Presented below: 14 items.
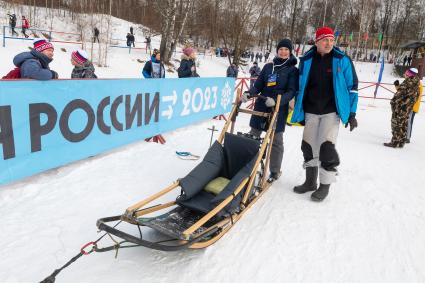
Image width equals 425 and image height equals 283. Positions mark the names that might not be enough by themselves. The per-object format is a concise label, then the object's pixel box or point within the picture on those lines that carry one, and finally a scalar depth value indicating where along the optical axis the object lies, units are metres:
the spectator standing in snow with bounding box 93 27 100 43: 19.50
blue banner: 3.38
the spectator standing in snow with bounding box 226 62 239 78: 11.81
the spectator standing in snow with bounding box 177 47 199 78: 7.56
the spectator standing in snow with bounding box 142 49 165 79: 6.85
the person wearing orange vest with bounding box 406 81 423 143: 6.83
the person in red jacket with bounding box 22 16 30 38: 17.78
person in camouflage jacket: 6.50
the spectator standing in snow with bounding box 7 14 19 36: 17.06
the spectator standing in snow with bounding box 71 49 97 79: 4.58
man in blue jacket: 3.43
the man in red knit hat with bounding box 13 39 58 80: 3.56
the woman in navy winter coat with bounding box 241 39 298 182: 3.73
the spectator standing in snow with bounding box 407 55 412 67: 29.64
